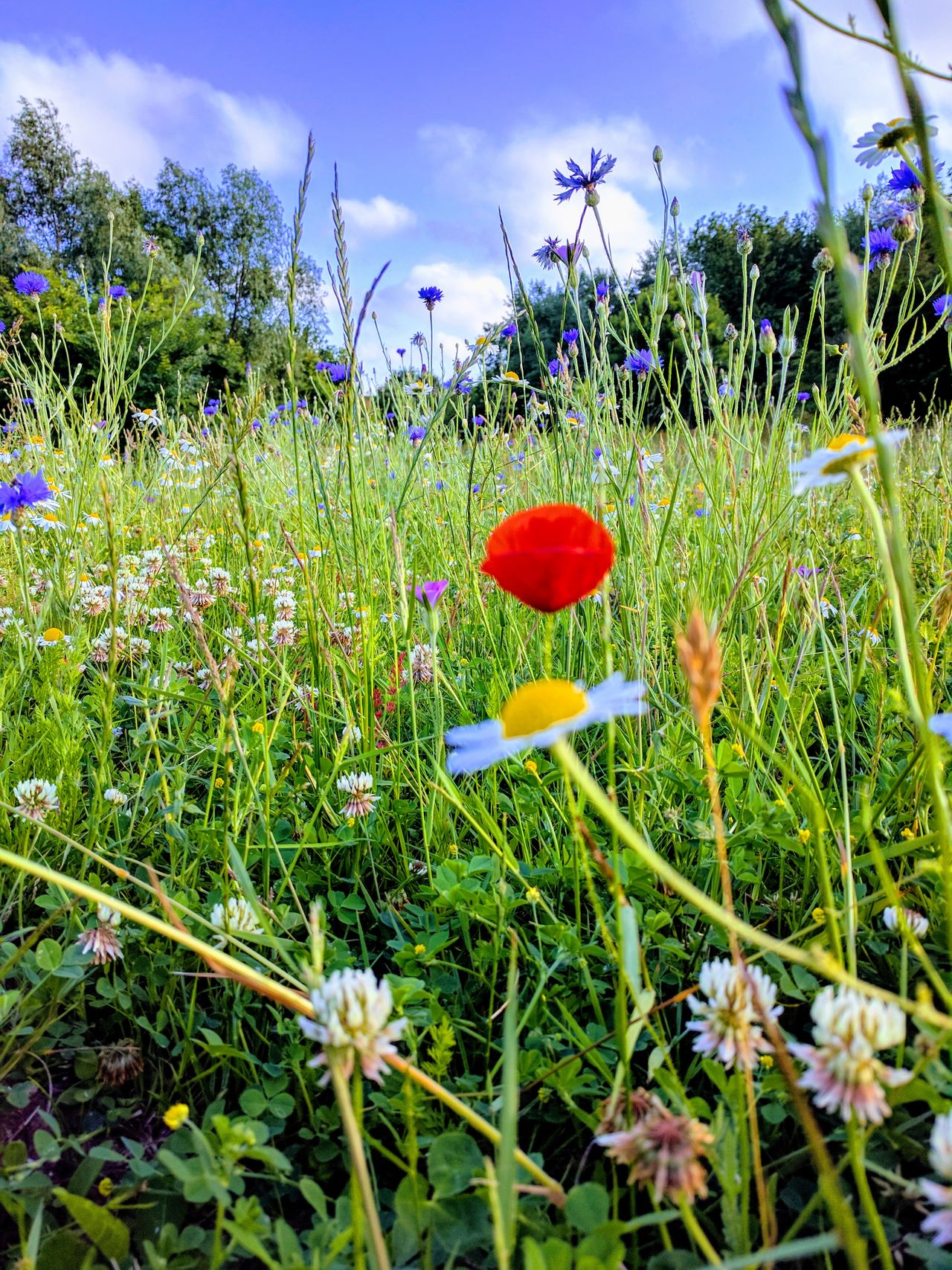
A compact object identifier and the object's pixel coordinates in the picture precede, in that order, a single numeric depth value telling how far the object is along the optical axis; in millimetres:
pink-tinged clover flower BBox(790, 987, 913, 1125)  161
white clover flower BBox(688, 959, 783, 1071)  188
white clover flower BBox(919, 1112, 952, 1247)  137
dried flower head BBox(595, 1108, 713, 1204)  163
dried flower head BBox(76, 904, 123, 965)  268
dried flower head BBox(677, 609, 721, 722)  142
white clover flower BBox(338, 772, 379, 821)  348
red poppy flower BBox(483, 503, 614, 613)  178
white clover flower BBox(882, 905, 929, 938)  245
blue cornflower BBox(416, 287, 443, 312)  1913
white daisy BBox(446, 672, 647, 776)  146
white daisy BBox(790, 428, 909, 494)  187
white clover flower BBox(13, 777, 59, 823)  315
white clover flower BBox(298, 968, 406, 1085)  165
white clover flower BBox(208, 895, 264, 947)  252
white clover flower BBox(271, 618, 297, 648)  1070
